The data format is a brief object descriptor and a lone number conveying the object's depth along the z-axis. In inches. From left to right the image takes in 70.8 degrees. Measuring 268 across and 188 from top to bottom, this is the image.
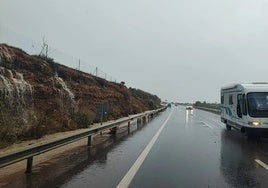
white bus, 346.5
